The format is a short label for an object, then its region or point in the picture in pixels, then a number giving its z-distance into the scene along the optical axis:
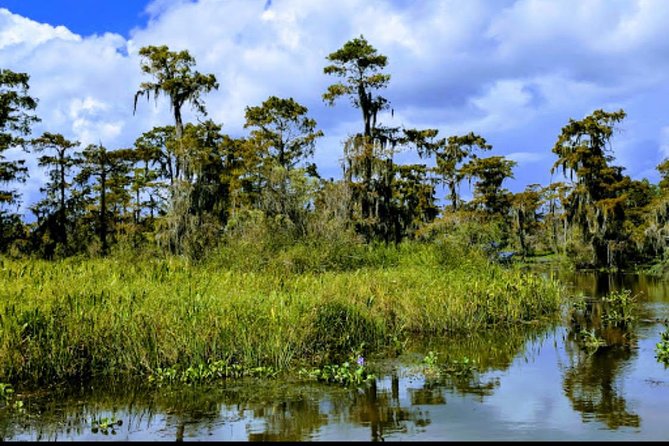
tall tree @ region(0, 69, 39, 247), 30.83
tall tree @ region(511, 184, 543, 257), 46.03
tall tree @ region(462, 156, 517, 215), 45.22
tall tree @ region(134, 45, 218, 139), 35.28
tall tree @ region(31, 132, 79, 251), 39.56
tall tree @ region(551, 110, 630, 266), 39.09
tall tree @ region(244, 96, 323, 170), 37.47
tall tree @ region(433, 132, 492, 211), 45.88
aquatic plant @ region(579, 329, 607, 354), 12.61
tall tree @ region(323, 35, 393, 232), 33.34
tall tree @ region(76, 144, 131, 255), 41.69
